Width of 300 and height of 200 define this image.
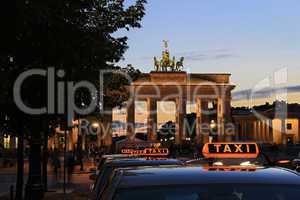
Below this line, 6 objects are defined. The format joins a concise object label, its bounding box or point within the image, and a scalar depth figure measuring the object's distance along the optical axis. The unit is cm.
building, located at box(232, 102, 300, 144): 14000
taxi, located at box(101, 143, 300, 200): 500
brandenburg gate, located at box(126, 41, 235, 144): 11781
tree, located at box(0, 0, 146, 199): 1248
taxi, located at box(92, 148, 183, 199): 1031
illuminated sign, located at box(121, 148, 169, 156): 1861
